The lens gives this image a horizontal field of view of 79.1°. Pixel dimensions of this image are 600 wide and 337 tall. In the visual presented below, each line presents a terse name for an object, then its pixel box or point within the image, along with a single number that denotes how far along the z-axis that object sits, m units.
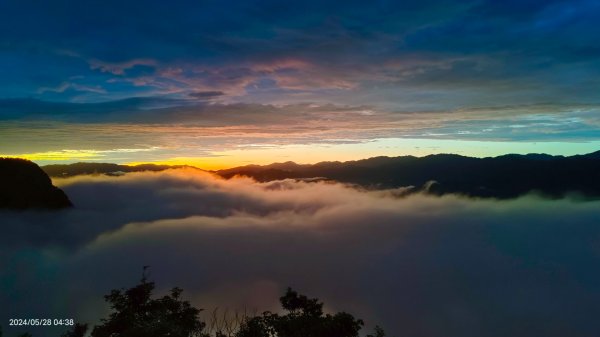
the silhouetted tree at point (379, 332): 28.81
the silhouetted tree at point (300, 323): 30.98
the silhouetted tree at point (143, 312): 32.78
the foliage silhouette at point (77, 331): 31.75
